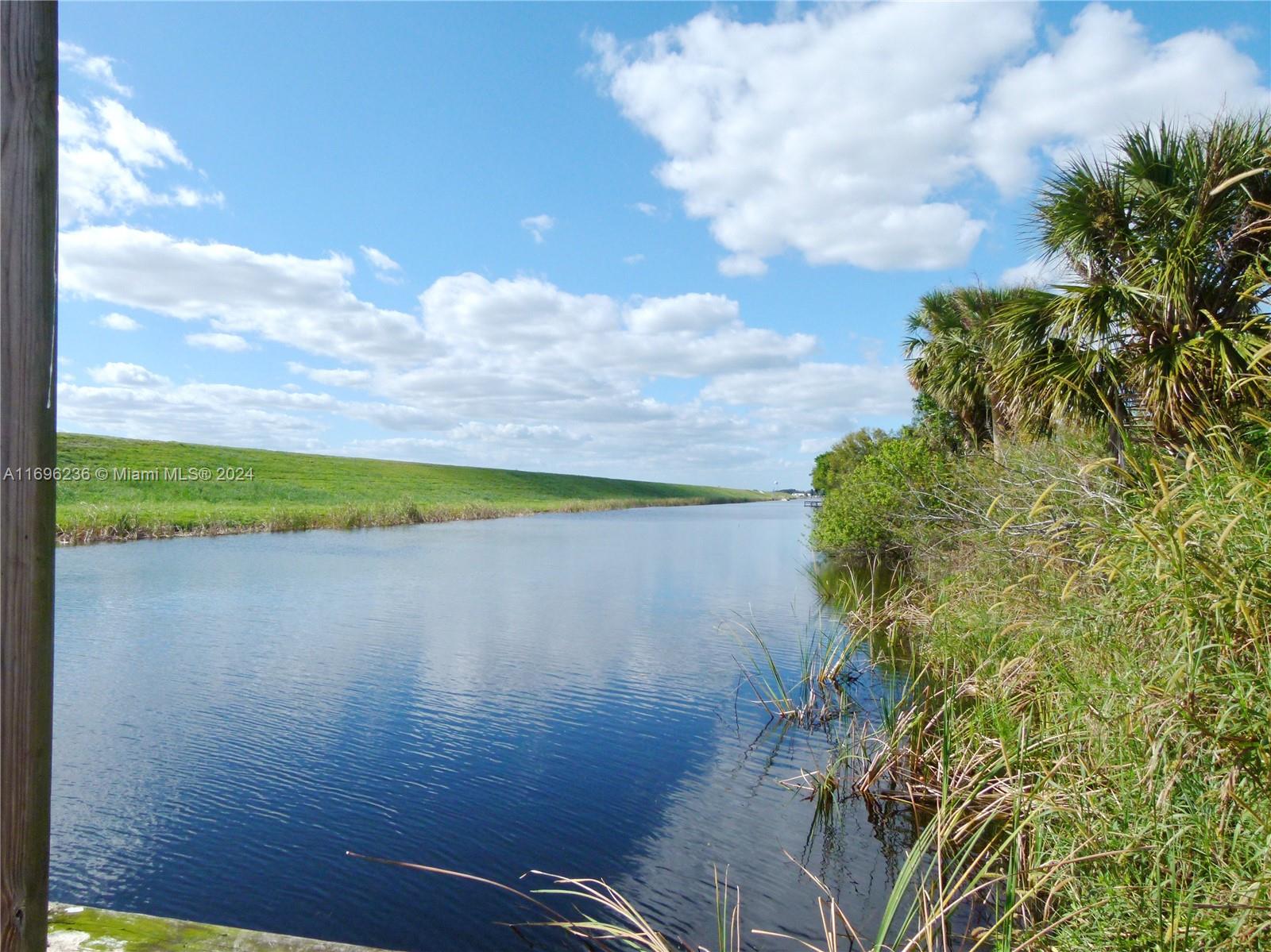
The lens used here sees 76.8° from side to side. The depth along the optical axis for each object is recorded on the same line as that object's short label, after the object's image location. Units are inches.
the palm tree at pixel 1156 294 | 332.8
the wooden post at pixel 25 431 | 59.2
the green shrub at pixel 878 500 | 780.0
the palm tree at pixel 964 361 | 709.3
